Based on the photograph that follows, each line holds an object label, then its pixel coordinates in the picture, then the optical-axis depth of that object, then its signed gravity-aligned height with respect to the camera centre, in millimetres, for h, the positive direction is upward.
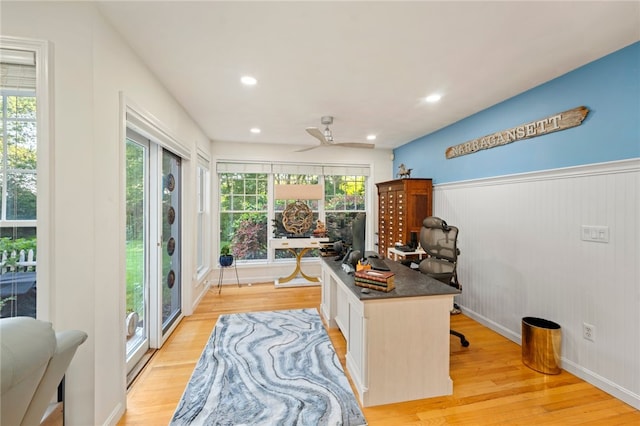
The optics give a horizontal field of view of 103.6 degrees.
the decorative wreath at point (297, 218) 4551 -125
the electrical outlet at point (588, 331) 2014 -971
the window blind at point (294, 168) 4559 +810
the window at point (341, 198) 5051 +265
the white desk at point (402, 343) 1785 -958
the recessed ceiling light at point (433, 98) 2636 +1222
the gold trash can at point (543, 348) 2129 -1170
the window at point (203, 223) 4055 -210
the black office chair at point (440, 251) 2572 -429
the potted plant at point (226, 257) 4141 -759
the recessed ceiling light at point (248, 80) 2246 +1195
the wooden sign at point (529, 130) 2139 +819
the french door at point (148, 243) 2221 -323
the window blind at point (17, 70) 1282 +729
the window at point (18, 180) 1285 +158
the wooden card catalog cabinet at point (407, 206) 3893 +85
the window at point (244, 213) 4664 -39
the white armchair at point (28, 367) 666 -460
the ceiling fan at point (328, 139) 3187 +916
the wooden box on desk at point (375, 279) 1847 -514
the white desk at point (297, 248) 4324 -656
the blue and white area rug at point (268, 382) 1671 -1353
